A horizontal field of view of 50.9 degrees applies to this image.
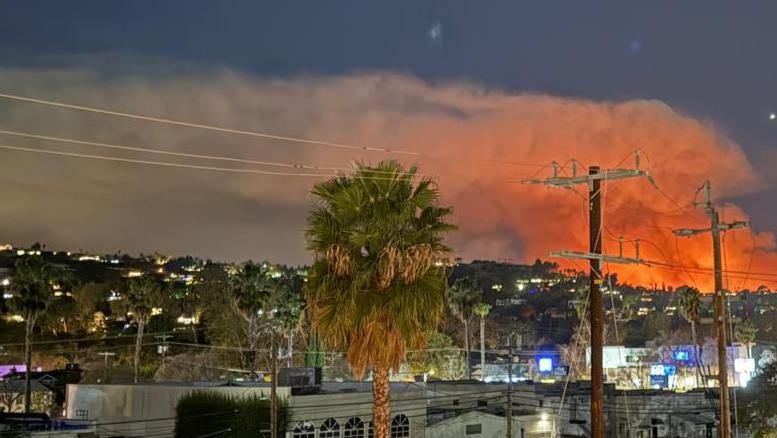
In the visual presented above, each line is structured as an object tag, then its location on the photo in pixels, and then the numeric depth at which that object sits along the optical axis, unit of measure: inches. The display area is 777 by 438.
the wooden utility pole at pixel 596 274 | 759.7
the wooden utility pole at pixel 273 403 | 1186.0
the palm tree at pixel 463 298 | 3981.3
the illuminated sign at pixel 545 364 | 3929.6
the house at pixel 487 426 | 1620.3
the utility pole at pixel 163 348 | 3921.3
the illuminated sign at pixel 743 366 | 3368.6
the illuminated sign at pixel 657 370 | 3865.7
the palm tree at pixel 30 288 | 2691.9
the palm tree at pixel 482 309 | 4082.2
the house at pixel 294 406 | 1429.6
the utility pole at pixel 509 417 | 1462.7
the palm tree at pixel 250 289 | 2962.6
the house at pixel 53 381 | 2674.7
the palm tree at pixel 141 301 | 3402.3
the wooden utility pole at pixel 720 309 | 1007.6
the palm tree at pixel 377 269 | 791.1
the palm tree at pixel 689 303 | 3462.1
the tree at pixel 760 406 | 1852.9
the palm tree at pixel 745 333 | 4520.2
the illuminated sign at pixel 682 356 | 4072.3
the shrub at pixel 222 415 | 1444.4
